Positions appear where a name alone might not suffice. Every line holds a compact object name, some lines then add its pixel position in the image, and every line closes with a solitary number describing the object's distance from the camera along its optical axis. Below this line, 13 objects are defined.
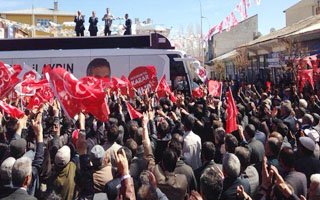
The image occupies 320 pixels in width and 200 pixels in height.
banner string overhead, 12.94
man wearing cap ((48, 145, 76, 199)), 3.25
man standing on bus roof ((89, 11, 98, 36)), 12.83
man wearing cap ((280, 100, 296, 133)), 5.18
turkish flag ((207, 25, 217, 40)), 20.02
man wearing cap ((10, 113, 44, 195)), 3.35
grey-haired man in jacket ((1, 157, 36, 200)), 2.68
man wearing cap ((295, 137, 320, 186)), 3.45
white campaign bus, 11.01
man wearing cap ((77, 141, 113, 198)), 3.23
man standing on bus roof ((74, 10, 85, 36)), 12.87
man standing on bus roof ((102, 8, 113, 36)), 13.03
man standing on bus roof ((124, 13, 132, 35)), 12.80
